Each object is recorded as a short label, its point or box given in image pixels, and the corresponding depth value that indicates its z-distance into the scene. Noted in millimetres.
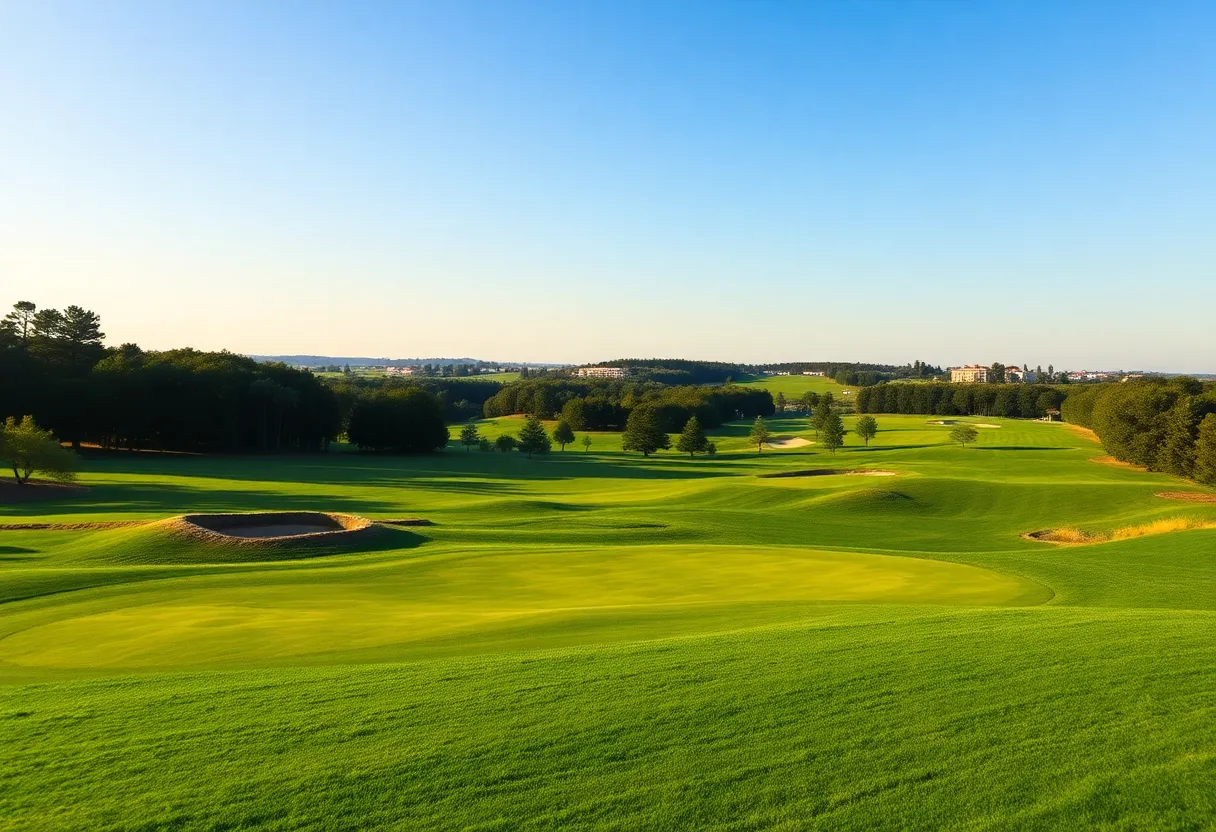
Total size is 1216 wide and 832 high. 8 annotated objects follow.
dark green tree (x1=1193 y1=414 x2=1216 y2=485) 57406
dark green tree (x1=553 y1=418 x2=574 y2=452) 110000
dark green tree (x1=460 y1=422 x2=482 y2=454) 109438
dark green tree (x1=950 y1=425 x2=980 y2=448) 94250
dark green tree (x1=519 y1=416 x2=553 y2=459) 98000
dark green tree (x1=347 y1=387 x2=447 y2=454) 96688
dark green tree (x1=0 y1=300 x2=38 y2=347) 90875
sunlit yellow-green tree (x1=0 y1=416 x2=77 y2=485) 47844
